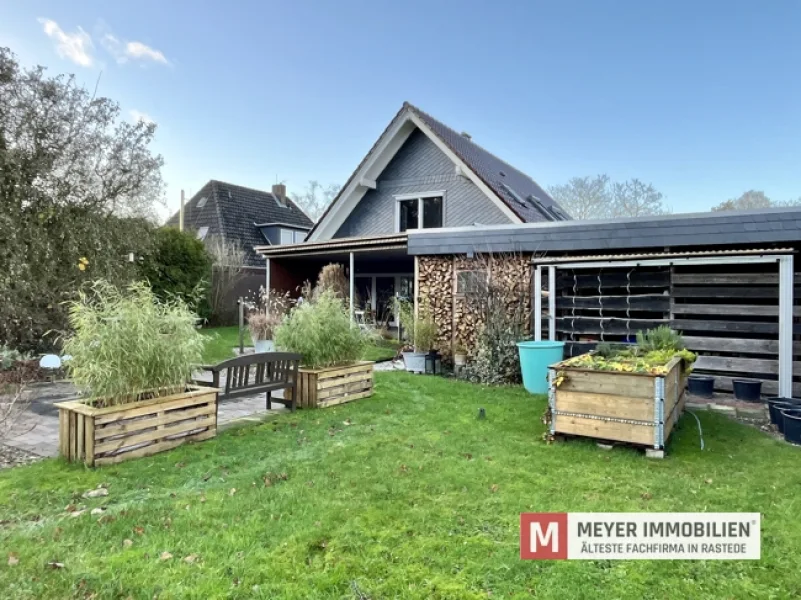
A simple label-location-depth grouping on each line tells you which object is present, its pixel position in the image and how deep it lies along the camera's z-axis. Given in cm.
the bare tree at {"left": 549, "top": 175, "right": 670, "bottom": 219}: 3325
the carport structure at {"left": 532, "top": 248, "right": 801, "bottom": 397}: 652
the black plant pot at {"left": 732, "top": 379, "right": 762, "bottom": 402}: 660
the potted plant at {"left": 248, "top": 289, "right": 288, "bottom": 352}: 1082
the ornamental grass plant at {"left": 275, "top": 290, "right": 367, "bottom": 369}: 623
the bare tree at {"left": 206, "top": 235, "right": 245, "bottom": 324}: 1854
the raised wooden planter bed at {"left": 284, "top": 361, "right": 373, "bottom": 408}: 610
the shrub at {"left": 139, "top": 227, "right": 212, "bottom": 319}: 1594
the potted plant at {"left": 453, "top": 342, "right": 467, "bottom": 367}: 895
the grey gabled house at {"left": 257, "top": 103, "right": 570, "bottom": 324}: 1293
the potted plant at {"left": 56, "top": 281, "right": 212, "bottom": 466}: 408
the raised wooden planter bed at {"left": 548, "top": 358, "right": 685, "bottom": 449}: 429
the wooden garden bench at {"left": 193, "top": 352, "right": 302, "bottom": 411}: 509
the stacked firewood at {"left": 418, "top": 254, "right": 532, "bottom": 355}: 834
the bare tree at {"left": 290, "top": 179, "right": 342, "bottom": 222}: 4066
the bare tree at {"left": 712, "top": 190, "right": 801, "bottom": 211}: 2967
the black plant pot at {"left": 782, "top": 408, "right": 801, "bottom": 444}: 470
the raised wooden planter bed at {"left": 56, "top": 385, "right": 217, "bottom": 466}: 400
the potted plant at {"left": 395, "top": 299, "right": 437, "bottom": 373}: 896
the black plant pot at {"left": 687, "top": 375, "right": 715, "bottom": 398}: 687
